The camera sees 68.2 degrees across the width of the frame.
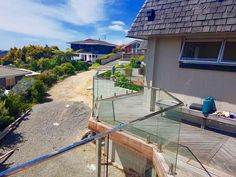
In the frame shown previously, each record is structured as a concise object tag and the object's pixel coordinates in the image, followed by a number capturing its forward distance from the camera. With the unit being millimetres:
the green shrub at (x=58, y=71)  27792
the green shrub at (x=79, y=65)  33312
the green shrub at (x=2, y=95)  13527
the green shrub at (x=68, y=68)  29167
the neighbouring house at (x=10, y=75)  23653
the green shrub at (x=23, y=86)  18125
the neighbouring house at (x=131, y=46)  40119
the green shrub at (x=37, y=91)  18094
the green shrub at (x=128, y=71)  15077
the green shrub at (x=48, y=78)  22719
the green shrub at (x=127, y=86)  7090
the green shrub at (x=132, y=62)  20675
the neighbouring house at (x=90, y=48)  46581
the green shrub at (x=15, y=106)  13433
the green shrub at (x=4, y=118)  11602
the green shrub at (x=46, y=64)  32541
